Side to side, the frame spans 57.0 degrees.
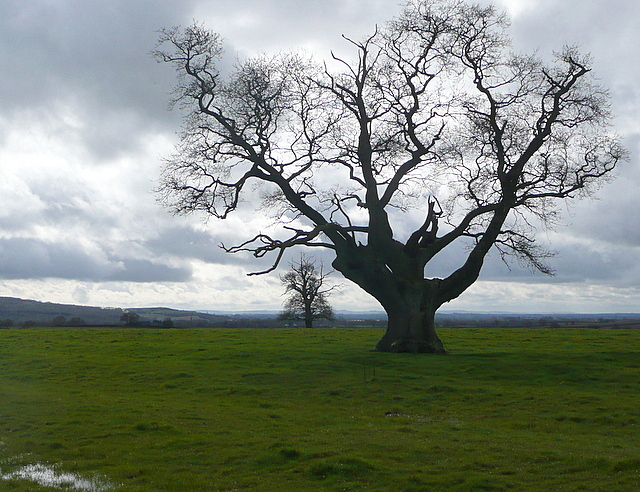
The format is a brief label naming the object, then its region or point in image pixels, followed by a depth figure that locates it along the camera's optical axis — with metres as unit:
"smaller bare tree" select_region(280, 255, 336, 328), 70.44
